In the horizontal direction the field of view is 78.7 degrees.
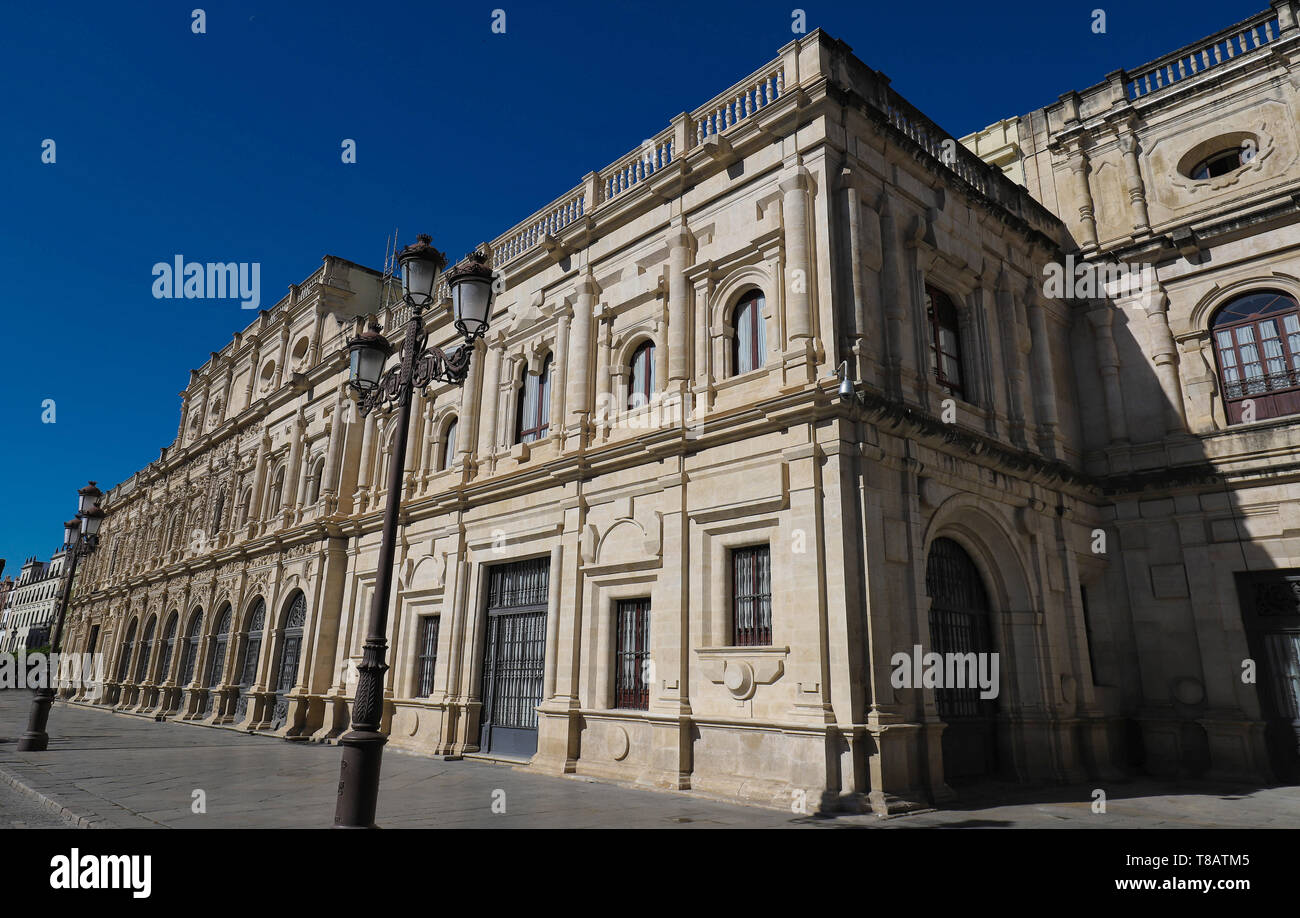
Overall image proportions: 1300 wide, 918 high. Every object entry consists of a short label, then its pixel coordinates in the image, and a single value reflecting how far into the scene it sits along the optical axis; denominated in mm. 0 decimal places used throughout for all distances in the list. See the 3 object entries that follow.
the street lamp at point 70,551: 14492
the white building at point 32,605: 83000
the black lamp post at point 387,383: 5918
